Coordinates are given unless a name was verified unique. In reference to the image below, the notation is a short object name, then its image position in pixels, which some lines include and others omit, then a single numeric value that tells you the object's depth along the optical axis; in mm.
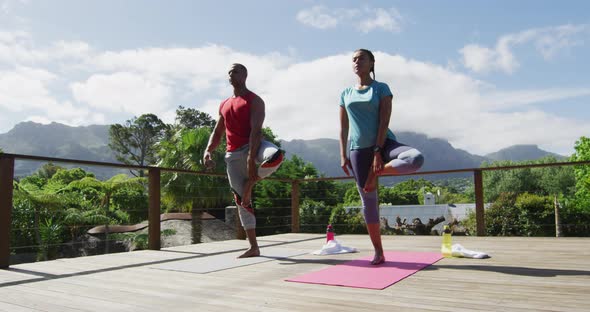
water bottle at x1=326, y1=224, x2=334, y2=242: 3396
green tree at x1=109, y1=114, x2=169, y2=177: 41281
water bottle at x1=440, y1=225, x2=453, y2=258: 2829
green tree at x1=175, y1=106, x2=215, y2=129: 39062
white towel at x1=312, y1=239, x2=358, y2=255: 3154
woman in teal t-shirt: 2392
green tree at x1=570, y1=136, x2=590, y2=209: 23109
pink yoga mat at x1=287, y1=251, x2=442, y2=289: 1944
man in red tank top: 2873
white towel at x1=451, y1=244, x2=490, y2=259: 2717
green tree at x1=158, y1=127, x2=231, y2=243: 15844
